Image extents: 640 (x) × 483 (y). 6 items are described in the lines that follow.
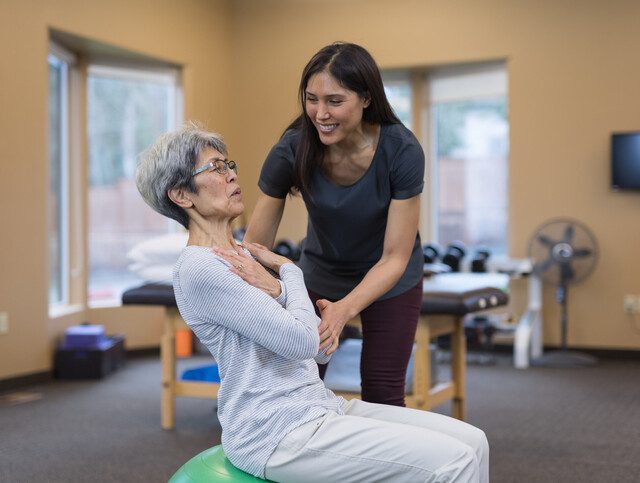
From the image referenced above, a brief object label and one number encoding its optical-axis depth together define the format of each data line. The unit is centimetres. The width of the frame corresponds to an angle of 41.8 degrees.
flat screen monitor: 527
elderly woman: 142
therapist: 178
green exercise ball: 153
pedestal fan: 516
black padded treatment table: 304
